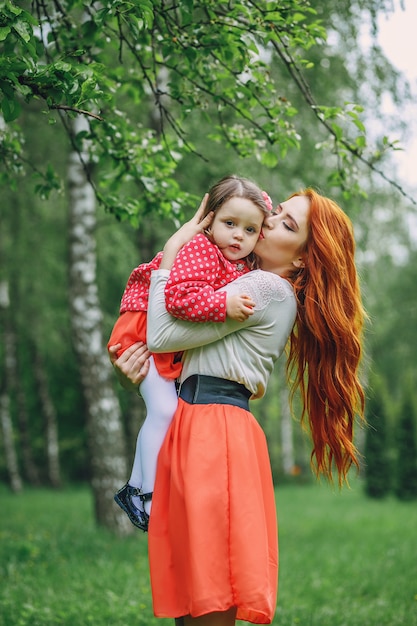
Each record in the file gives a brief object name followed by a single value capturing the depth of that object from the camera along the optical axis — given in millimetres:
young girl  2568
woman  2527
